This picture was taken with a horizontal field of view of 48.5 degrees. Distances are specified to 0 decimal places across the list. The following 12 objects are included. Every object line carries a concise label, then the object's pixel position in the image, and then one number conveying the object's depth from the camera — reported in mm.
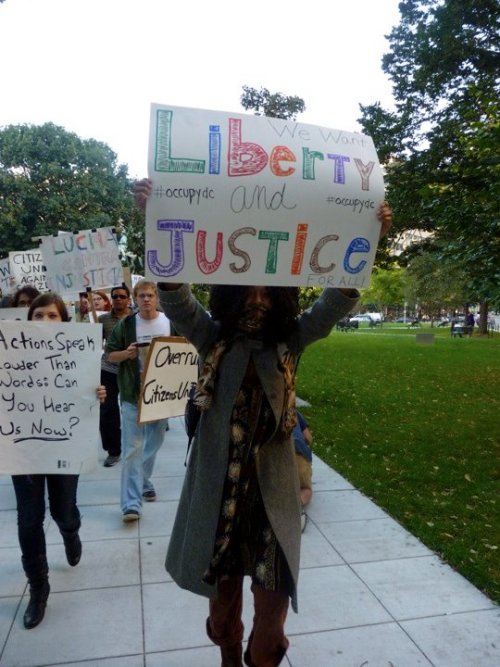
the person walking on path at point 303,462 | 4055
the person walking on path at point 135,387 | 4293
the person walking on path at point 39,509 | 2971
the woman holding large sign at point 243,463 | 2072
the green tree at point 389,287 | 61406
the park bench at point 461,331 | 35219
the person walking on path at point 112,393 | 5793
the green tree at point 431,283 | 34781
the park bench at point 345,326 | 46625
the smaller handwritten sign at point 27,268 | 7719
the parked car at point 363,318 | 75062
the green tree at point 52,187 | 26094
